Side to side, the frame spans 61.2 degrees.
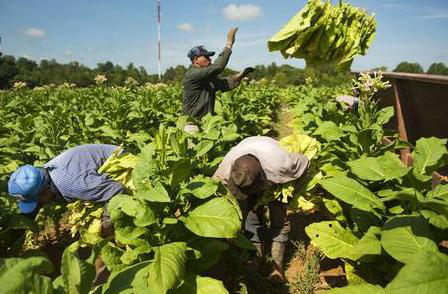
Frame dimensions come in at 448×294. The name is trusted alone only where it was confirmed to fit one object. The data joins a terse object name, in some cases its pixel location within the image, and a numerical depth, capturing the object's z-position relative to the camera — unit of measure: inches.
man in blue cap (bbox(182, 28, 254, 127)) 208.2
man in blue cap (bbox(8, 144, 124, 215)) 116.4
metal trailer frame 133.0
